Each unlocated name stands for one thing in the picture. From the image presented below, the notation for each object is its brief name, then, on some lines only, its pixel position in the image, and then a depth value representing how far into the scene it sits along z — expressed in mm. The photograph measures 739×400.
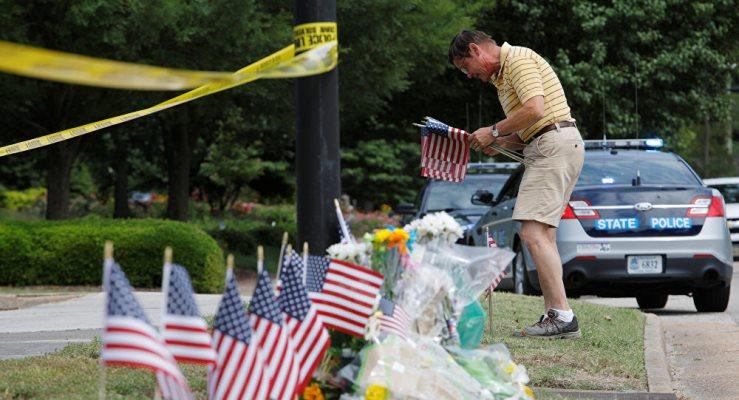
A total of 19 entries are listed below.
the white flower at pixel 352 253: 10766
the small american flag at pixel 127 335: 8391
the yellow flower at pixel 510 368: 11027
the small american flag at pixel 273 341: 9281
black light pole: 12437
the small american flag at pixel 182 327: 8773
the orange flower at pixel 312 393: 10008
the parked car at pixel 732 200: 50750
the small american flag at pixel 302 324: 9781
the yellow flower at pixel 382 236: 10805
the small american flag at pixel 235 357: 8977
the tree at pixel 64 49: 34187
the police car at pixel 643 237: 23047
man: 15922
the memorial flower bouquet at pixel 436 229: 11281
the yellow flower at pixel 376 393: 9547
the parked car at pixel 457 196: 33562
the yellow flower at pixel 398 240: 10797
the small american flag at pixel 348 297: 10367
